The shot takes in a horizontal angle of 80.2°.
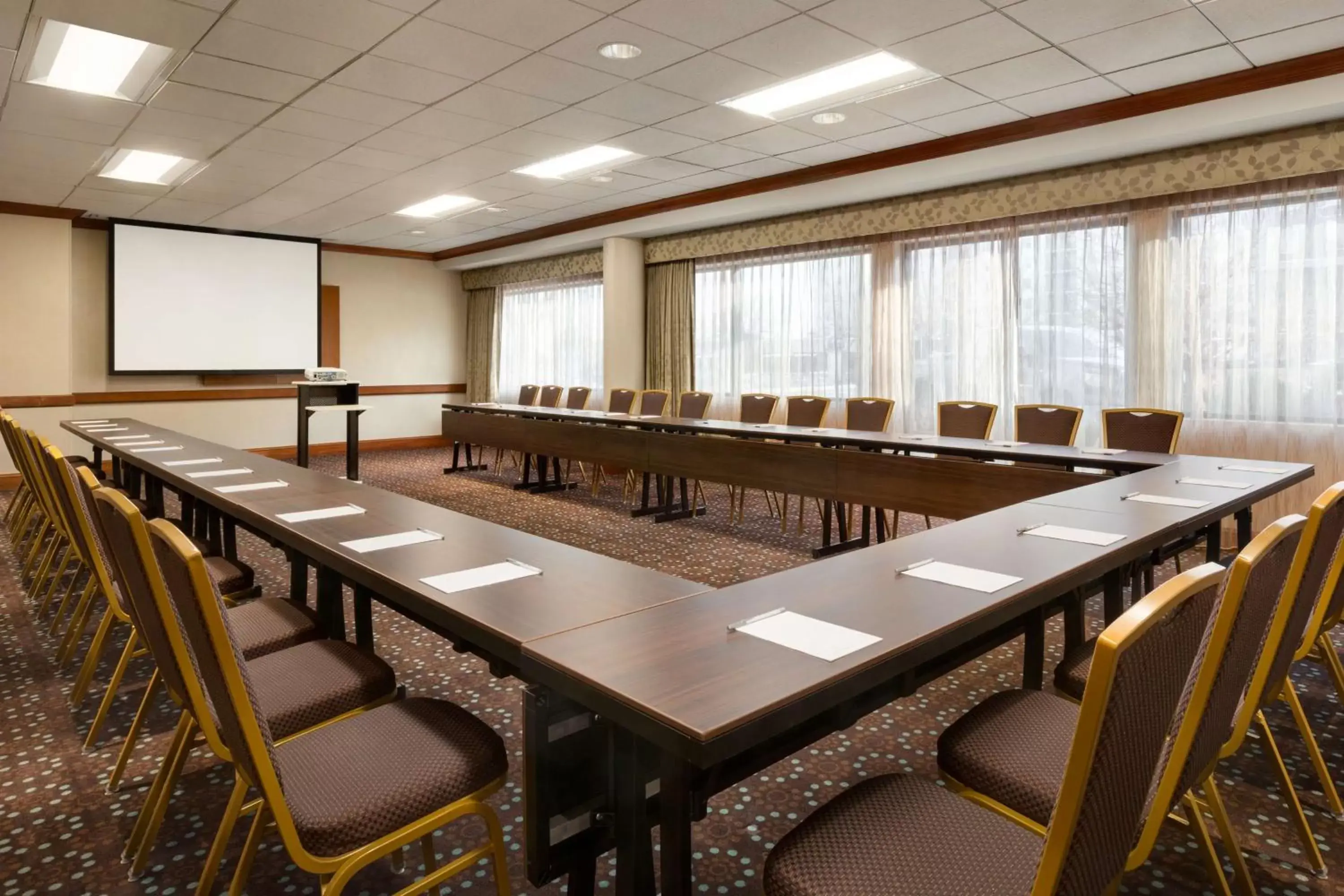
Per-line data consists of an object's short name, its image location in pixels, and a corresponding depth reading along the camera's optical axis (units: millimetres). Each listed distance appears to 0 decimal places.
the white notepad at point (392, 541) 2068
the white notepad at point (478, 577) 1717
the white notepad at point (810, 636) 1295
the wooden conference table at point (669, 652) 1126
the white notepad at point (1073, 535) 2094
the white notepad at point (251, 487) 2975
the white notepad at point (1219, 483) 3049
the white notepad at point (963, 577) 1679
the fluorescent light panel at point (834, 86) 4223
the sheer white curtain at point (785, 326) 7246
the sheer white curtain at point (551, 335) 9922
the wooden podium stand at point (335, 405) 7652
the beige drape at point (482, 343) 11461
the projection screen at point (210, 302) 8578
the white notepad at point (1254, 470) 3473
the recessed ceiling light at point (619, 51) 3889
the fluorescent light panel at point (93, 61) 3863
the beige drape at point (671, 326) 8641
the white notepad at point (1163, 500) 2641
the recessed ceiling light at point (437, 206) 7612
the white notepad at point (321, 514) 2430
